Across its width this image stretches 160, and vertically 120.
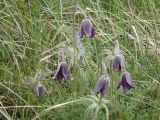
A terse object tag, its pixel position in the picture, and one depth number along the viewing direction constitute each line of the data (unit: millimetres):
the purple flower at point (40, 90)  1188
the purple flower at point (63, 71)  1156
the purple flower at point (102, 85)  1072
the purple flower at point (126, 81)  1118
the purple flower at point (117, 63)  1093
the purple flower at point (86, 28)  1145
